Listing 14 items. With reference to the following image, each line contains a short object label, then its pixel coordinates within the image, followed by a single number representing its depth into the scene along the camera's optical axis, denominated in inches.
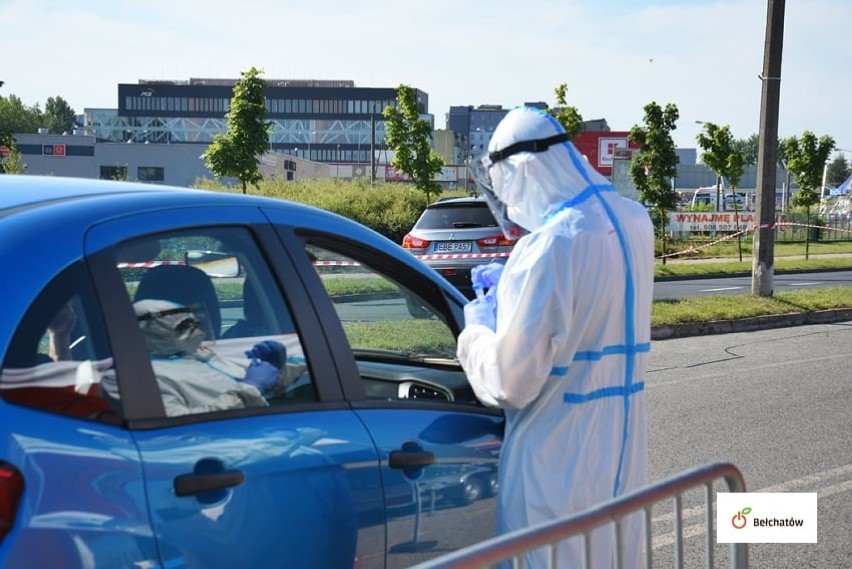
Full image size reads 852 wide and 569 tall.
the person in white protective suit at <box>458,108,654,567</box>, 113.0
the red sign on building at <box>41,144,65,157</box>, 3270.2
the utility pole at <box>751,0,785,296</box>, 647.8
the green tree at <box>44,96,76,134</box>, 6368.6
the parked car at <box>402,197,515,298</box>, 633.6
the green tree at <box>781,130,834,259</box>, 1400.1
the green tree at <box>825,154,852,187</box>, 5935.0
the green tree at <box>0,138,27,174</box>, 1695.1
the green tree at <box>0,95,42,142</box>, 5329.7
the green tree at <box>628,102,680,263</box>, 1147.9
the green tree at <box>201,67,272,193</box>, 1258.0
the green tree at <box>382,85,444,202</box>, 1471.5
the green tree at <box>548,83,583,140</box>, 1294.3
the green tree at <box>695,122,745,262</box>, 1640.0
